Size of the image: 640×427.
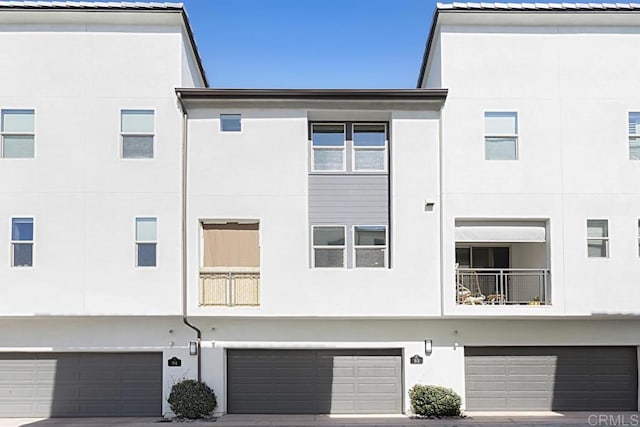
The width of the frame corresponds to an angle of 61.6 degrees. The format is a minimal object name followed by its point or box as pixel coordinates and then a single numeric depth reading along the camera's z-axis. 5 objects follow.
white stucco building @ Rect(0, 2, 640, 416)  12.87
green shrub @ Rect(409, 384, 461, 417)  12.98
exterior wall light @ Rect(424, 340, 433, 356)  13.48
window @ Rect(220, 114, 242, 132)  13.43
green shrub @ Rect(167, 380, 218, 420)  12.80
